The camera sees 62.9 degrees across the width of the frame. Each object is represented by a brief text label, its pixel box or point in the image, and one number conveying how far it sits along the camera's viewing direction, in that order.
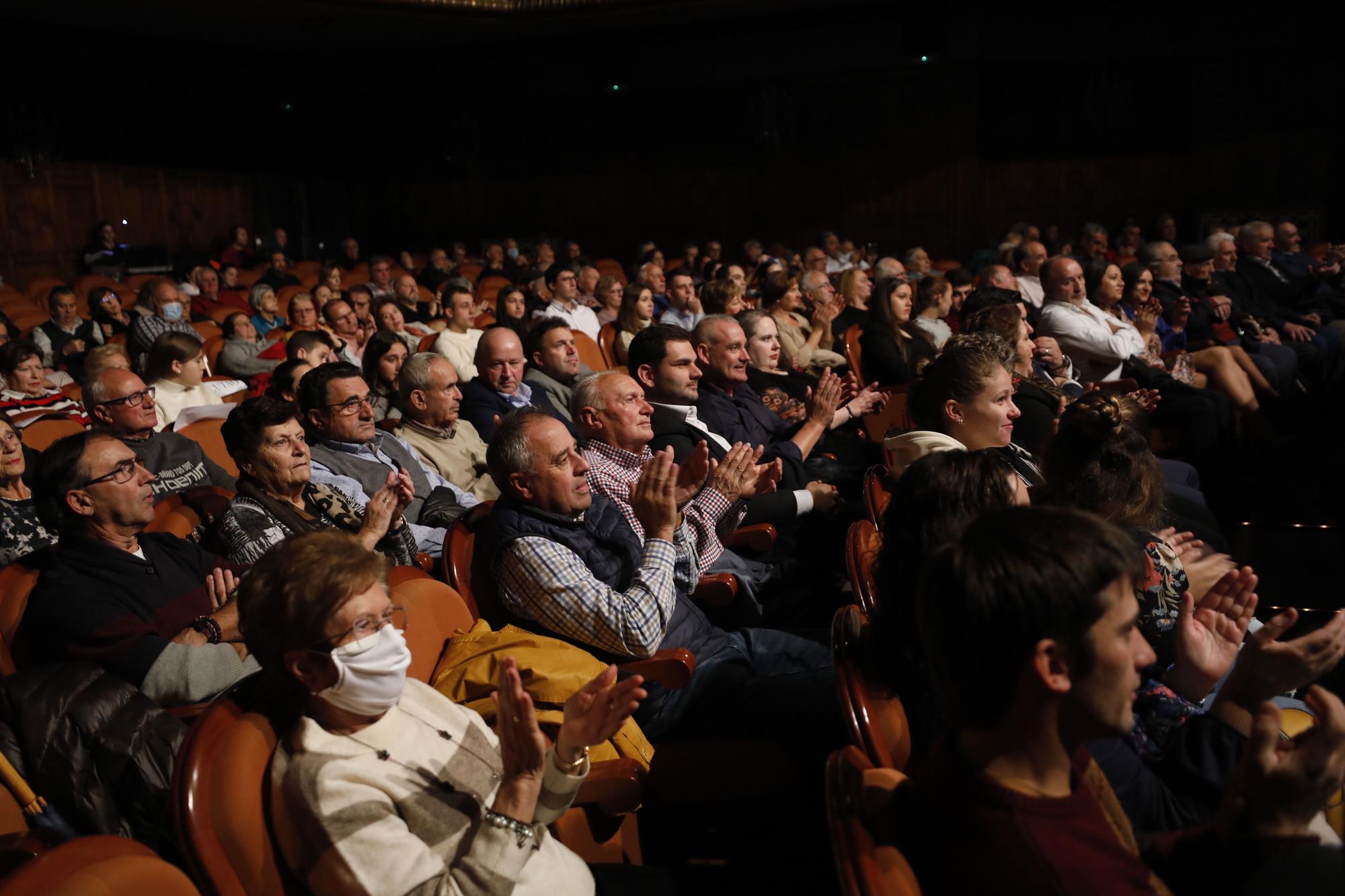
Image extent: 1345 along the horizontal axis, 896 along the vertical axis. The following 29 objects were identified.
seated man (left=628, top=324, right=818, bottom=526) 3.42
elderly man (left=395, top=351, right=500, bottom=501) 3.67
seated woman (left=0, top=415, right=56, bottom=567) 2.76
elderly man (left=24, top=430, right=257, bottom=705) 2.00
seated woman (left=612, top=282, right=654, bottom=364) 6.16
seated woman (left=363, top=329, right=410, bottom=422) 4.42
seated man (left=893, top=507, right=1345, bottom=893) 1.06
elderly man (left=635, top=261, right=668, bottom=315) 7.94
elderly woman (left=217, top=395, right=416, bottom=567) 2.49
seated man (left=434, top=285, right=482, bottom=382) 5.62
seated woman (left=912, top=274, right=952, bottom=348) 5.63
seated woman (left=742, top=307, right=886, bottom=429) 4.40
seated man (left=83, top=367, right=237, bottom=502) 3.17
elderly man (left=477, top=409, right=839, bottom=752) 2.07
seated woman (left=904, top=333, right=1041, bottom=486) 2.90
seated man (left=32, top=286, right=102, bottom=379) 6.89
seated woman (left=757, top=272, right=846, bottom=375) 5.79
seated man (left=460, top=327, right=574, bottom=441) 4.11
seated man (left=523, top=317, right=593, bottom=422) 4.56
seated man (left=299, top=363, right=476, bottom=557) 3.06
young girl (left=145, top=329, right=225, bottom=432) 4.32
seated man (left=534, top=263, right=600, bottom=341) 7.20
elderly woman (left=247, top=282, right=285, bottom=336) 7.58
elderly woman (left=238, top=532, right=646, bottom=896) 1.37
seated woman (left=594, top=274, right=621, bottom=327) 7.97
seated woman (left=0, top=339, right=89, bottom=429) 4.53
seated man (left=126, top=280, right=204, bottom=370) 6.63
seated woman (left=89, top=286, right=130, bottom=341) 7.54
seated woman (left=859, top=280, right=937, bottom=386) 4.90
